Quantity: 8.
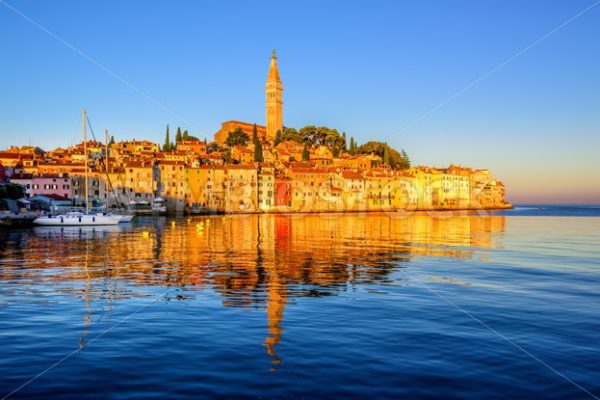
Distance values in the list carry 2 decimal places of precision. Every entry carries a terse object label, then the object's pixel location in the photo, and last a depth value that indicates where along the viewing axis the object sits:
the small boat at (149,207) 100.81
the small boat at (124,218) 67.44
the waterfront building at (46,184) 94.88
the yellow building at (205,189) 109.94
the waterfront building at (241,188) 113.19
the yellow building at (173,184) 106.94
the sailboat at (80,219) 61.75
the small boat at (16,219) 59.75
